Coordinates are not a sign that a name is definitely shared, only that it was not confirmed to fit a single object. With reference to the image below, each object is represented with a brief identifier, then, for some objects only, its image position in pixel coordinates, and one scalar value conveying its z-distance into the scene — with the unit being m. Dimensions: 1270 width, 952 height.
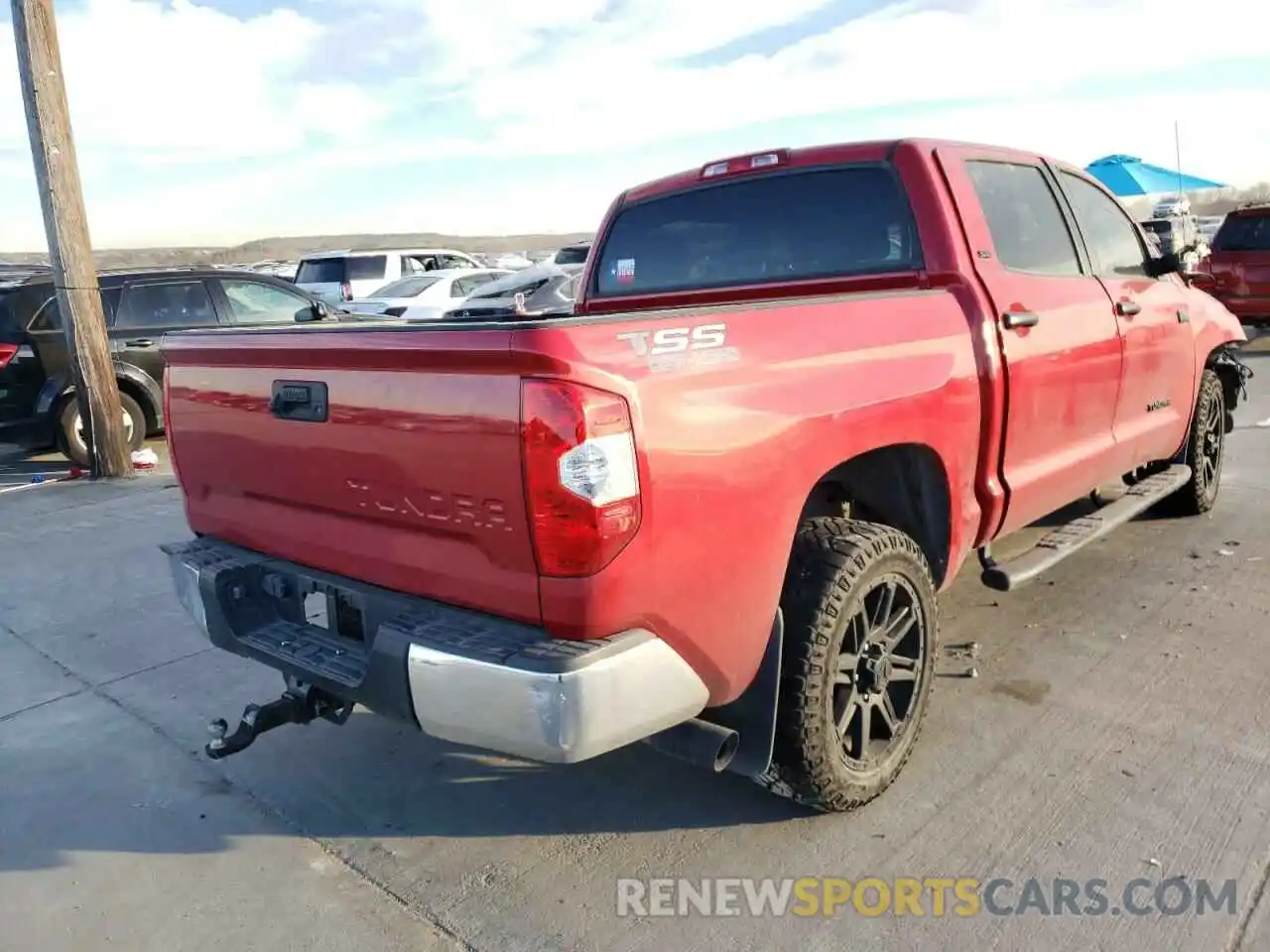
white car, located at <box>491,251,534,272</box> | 32.92
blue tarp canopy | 21.17
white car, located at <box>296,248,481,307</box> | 18.47
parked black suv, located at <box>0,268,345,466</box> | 8.97
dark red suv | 13.20
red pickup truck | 2.27
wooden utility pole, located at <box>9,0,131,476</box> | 7.80
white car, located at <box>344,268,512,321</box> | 14.64
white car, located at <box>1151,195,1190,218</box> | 23.30
